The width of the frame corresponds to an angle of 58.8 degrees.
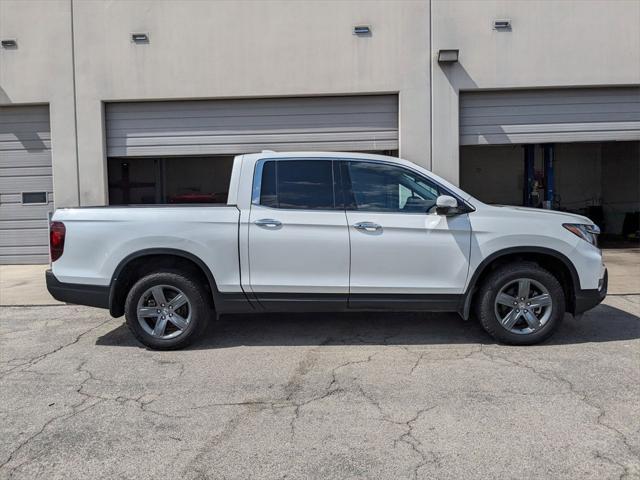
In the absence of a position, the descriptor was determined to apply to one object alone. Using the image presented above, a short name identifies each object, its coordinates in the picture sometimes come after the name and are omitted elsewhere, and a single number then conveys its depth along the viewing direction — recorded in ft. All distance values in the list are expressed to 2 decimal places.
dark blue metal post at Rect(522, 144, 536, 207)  47.16
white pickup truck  18.06
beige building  34.32
